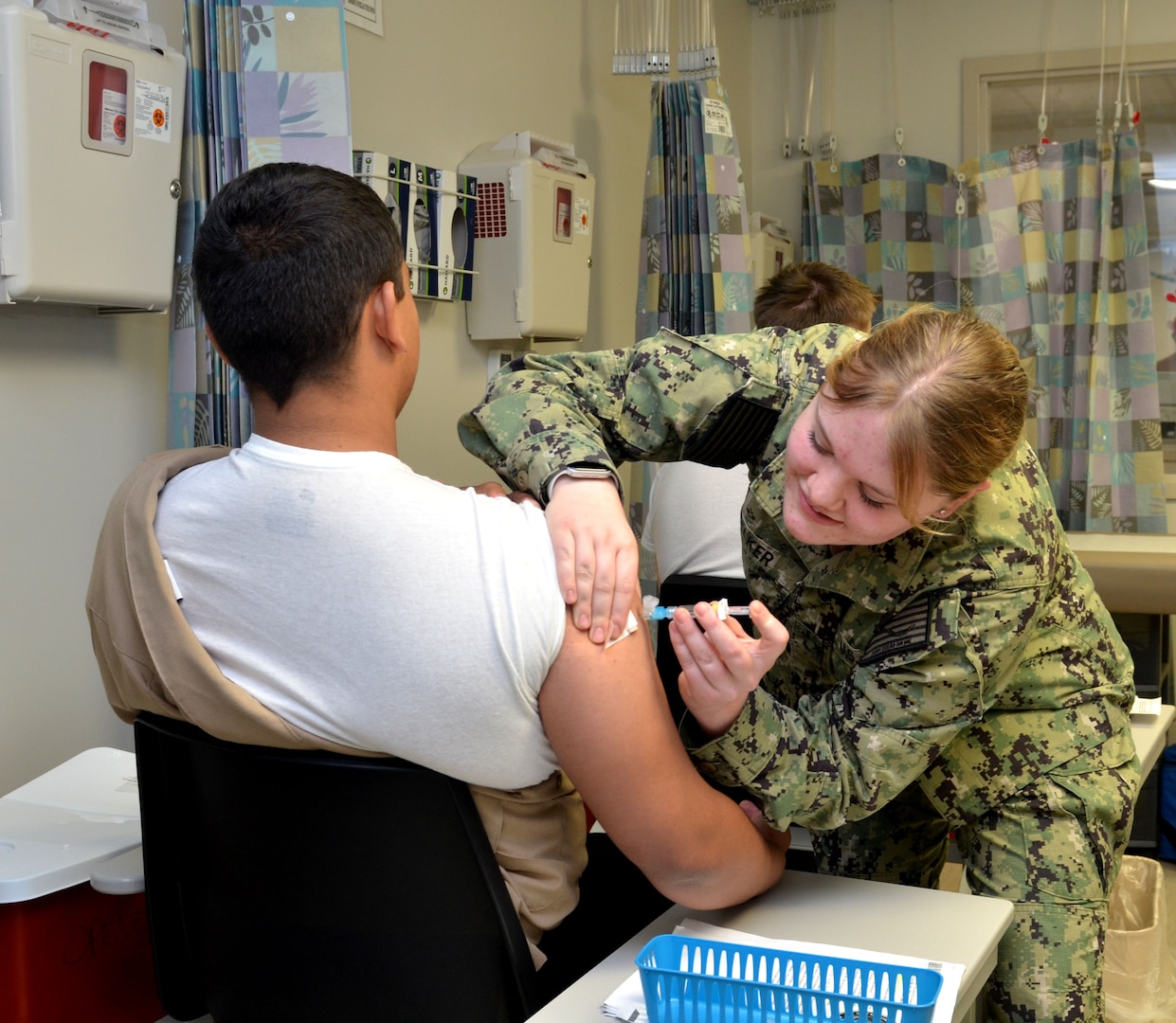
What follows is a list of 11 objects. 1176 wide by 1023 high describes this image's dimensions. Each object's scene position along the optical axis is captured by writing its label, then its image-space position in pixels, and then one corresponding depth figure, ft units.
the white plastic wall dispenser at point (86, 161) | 4.96
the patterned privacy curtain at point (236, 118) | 5.72
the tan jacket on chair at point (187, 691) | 3.41
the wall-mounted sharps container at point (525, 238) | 8.89
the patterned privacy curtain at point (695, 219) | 10.18
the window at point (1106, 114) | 13.02
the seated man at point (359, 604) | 3.30
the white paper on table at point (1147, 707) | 5.98
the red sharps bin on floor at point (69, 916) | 4.16
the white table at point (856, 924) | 3.28
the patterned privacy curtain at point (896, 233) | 13.57
